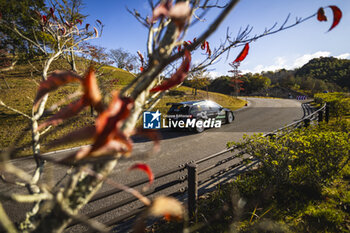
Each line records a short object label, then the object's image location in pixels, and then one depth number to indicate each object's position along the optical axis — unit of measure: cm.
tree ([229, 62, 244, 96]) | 3506
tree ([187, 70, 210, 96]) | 2458
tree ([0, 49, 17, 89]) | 868
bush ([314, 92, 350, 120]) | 962
